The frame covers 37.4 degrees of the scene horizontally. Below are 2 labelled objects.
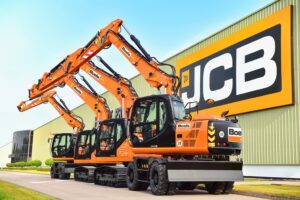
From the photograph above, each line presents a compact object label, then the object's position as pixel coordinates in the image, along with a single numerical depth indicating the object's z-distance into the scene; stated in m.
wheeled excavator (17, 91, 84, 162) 29.86
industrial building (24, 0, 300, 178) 23.67
